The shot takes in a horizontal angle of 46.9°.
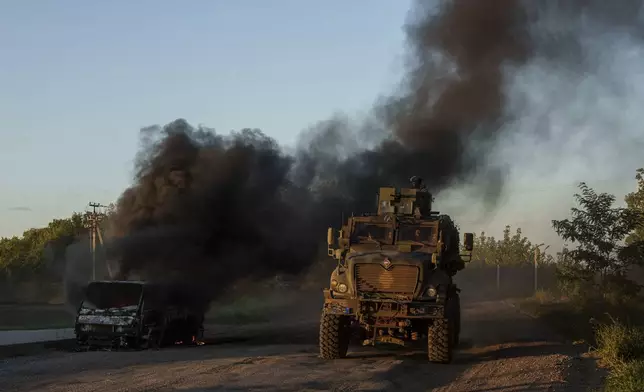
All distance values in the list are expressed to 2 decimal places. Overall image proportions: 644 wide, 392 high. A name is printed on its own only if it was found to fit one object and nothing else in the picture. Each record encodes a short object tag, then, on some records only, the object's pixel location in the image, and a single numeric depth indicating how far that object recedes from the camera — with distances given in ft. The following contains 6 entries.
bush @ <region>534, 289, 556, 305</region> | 136.12
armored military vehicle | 47.42
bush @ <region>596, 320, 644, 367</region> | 47.17
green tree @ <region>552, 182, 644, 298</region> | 83.92
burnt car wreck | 58.85
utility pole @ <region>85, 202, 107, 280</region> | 128.50
